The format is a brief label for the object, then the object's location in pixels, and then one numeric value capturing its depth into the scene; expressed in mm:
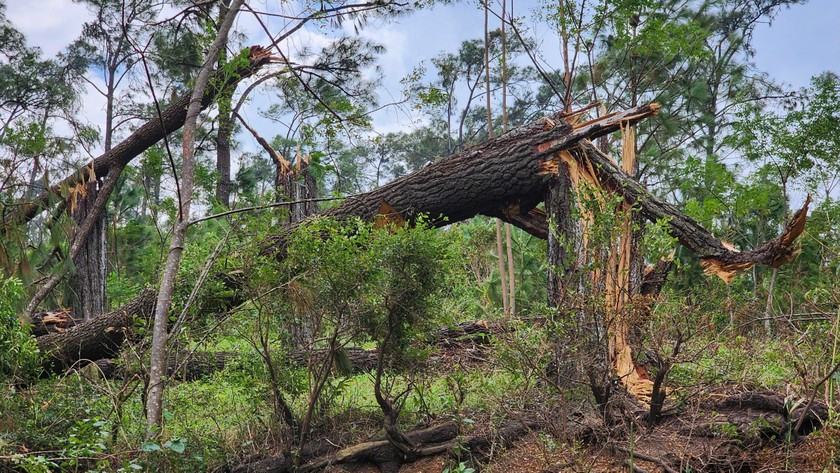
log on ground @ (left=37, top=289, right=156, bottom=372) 6344
